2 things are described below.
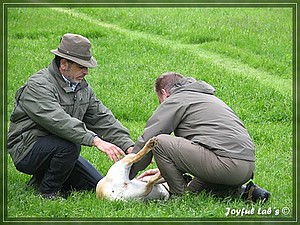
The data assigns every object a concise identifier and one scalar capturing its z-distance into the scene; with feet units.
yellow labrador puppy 43.33
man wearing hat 43.82
